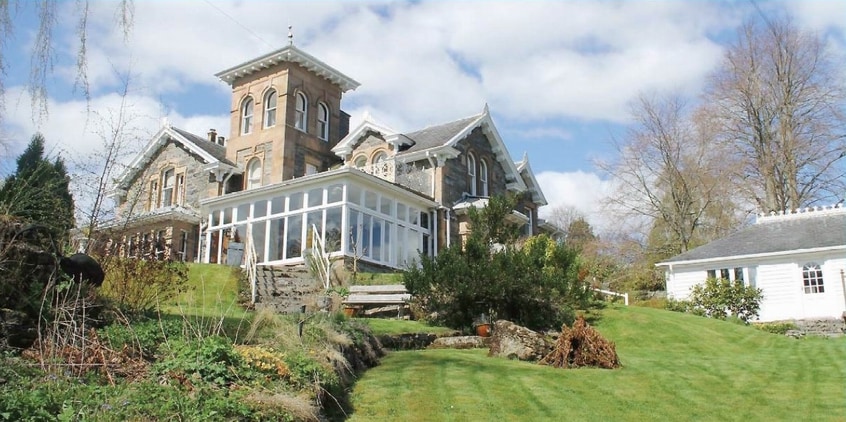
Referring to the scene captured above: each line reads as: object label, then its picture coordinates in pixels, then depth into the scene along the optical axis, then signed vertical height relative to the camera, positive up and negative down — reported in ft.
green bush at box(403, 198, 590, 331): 54.54 +3.02
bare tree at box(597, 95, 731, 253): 116.57 +22.76
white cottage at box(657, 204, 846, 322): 88.12 +8.13
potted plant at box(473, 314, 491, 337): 52.37 +0.20
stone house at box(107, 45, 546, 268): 84.53 +20.67
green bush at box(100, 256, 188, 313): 38.09 +2.49
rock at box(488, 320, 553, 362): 41.57 -0.86
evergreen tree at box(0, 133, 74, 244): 30.45 +5.52
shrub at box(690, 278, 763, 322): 85.87 +3.16
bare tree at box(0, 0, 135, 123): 18.37 +7.55
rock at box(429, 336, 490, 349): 47.80 -0.92
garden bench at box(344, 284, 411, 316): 61.05 +2.45
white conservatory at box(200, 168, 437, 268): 82.33 +12.69
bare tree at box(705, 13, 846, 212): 108.88 +30.92
